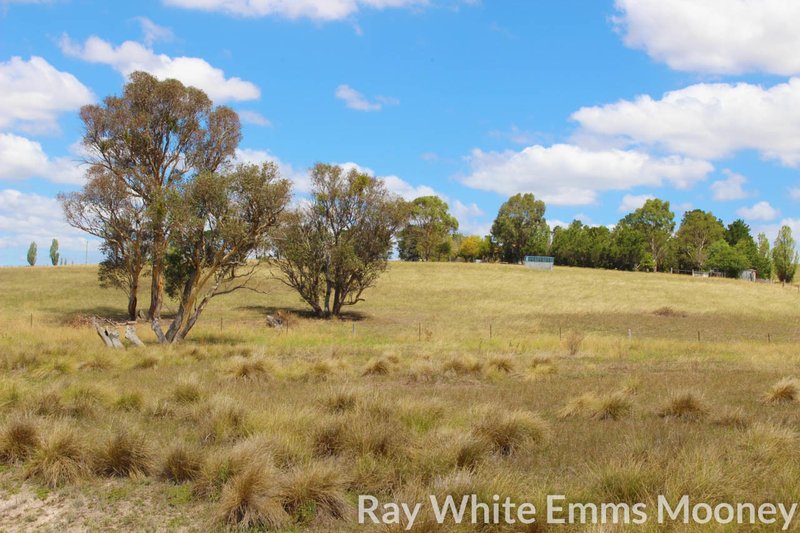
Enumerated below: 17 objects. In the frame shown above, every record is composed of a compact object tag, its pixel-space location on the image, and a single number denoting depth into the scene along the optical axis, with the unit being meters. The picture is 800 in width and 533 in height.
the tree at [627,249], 106.75
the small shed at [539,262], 92.45
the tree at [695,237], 118.12
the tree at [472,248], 136.00
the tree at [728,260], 99.81
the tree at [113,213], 32.88
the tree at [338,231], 43.66
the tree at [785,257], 108.50
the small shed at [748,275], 99.56
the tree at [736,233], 129.88
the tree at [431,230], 114.88
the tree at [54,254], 116.55
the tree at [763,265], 111.88
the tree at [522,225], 118.31
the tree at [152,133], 33.28
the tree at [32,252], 116.50
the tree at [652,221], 121.19
